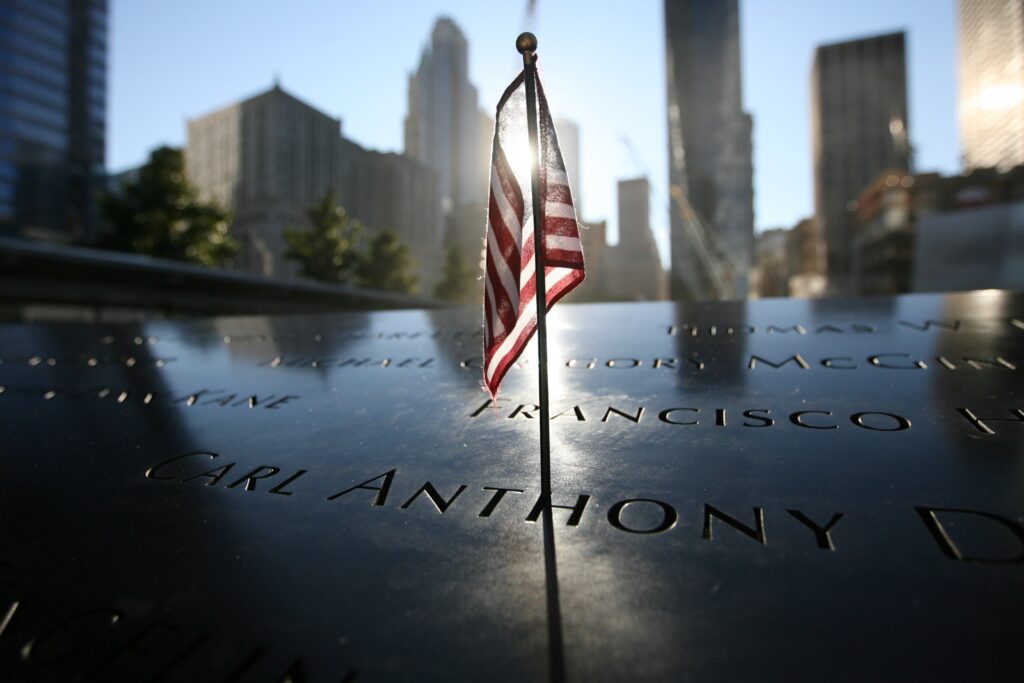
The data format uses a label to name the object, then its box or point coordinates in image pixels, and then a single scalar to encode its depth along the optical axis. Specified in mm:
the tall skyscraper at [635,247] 130000
